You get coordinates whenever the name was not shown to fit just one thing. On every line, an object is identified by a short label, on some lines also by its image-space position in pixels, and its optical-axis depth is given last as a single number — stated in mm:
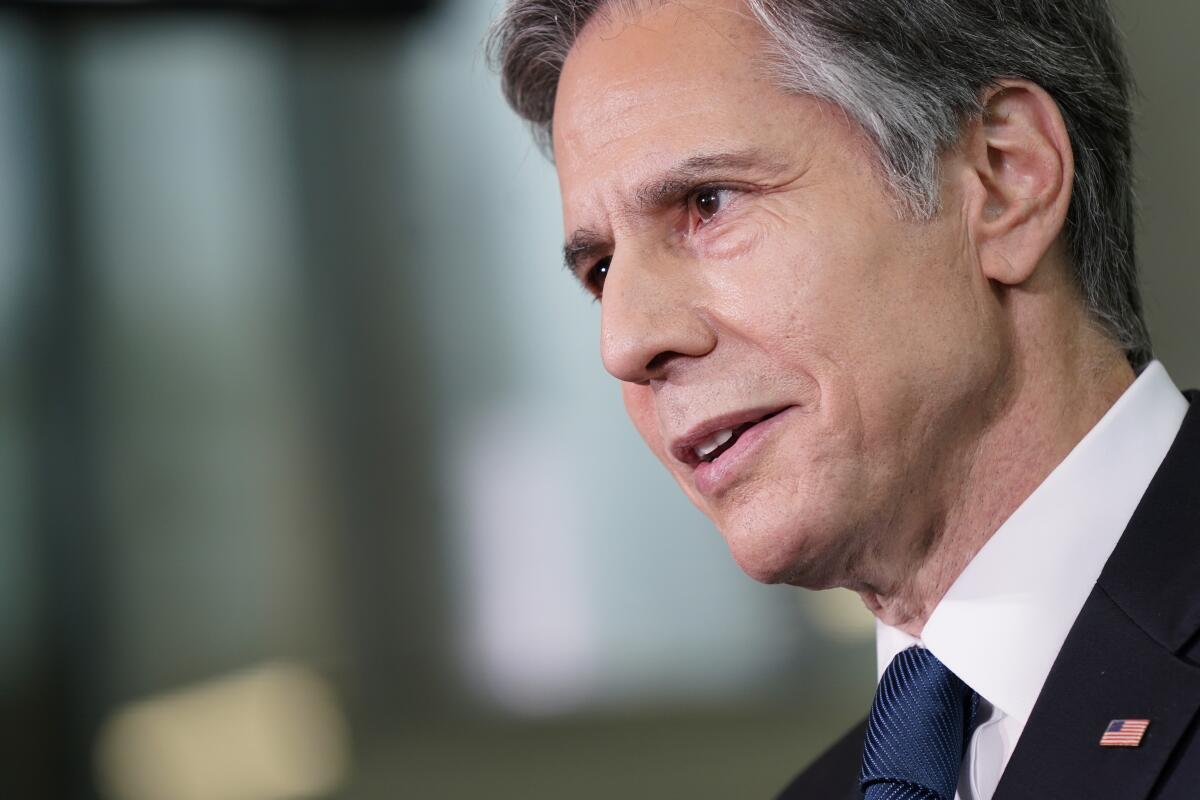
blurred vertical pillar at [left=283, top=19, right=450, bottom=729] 6352
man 2525
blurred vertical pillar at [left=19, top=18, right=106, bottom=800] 6195
